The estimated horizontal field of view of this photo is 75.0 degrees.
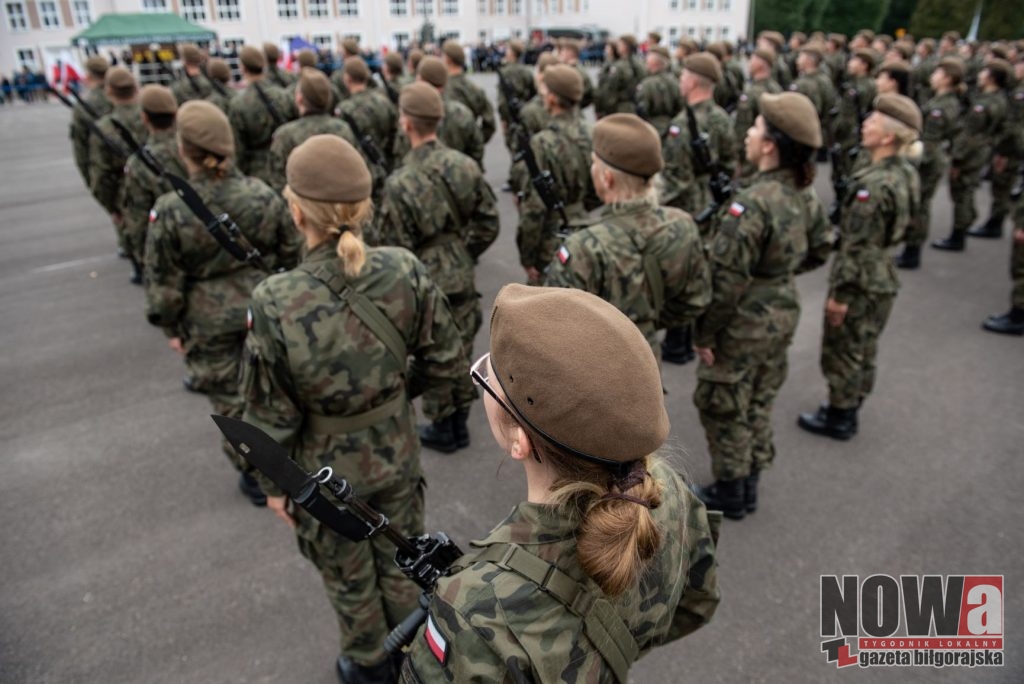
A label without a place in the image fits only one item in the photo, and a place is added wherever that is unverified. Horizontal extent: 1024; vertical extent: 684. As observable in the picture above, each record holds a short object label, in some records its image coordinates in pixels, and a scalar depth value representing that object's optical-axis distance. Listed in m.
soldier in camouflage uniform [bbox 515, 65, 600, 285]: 5.11
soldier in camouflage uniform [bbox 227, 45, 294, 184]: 7.62
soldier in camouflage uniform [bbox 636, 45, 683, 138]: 9.07
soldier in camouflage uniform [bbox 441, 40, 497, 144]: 9.09
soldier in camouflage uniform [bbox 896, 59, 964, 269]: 7.60
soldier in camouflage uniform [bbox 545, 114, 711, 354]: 3.02
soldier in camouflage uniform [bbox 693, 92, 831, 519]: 3.45
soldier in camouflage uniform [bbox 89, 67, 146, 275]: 6.47
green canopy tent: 22.27
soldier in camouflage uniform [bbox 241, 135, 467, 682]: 2.34
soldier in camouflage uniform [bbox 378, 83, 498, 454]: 4.14
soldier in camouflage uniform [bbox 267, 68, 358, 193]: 6.30
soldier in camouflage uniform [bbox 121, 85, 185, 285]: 4.85
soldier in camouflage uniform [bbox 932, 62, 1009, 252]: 7.66
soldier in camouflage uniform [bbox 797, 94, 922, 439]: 4.18
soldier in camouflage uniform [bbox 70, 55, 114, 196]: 7.14
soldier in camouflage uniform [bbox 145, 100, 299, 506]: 3.50
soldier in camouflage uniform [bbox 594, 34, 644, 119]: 11.46
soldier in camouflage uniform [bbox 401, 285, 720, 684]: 1.18
